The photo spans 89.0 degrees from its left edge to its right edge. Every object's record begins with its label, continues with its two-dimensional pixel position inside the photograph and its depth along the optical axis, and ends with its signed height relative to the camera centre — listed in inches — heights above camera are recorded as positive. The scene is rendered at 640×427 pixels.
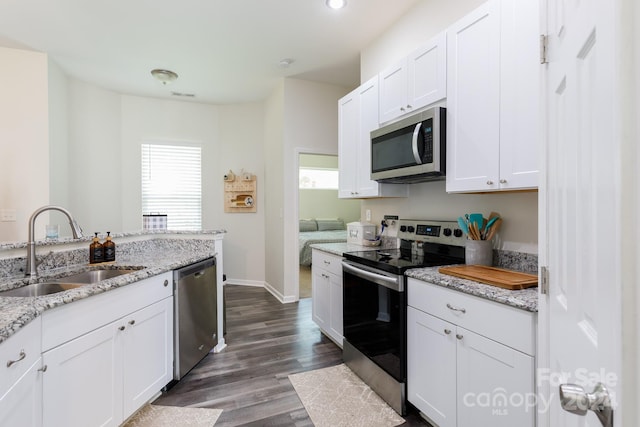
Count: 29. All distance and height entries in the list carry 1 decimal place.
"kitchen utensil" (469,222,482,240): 77.5 -4.8
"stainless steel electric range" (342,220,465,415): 76.7 -23.2
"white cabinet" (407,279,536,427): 50.9 -28.3
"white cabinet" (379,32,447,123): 81.2 +36.2
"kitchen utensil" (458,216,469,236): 80.2 -3.5
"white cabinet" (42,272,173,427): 55.3 -28.9
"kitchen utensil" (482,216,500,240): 75.9 -3.3
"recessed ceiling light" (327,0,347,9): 105.7 +68.2
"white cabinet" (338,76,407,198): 109.0 +24.3
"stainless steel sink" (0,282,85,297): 65.7 -16.3
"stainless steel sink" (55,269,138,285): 77.6 -16.1
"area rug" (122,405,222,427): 74.7 -48.6
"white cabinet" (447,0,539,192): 60.7 +23.4
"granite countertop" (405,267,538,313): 50.3 -13.9
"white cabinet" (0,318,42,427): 41.3 -23.3
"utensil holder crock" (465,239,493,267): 76.0 -9.8
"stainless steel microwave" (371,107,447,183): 79.2 +16.8
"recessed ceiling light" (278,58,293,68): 148.5 +69.0
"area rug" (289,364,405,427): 75.9 -48.7
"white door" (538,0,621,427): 20.4 +0.2
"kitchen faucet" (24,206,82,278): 71.5 -10.1
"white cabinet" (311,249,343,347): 110.1 -29.9
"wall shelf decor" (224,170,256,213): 206.4 +12.9
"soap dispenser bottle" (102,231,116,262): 88.9 -10.5
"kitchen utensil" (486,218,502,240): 75.5 -4.0
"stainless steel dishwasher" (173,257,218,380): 89.6 -30.6
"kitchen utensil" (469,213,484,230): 77.7 -2.1
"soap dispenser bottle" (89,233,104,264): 86.5 -10.8
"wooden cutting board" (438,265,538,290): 57.2 -12.6
